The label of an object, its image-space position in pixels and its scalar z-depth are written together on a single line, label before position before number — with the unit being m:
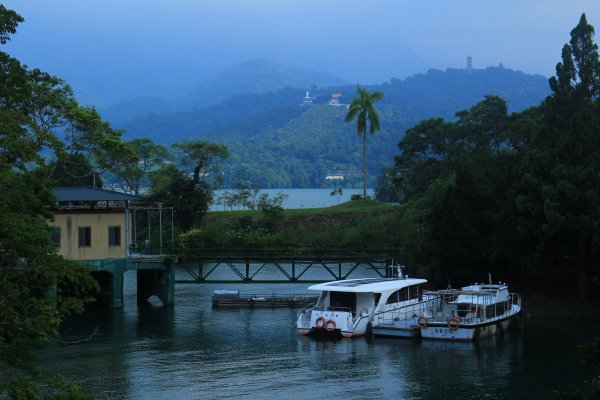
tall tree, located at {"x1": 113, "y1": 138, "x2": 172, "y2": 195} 113.36
